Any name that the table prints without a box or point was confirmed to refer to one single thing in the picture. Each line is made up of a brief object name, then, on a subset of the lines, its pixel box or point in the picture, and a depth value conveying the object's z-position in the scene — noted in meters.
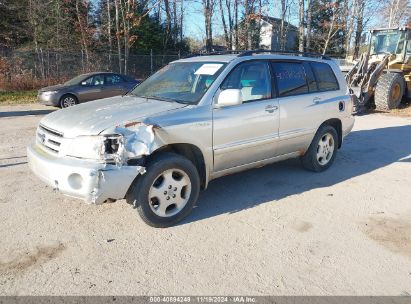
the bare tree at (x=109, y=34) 22.27
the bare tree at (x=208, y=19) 28.34
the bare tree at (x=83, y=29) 22.09
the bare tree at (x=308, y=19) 26.02
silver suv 3.59
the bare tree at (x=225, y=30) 30.54
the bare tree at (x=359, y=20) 29.14
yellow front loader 12.54
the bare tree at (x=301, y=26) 26.57
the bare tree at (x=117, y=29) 21.23
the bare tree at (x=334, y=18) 28.25
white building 31.64
